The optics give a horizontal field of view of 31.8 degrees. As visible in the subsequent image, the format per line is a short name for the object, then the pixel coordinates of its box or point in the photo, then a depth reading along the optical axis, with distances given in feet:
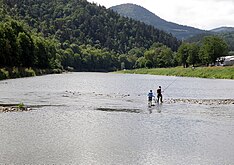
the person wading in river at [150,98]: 157.69
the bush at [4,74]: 334.85
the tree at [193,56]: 639.76
